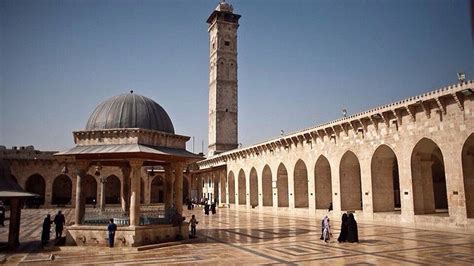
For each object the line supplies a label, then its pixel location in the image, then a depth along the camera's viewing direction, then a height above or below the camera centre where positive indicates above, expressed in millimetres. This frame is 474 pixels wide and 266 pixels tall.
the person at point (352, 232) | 11602 -1408
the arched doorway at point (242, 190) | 35000 -316
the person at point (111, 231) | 10922 -1232
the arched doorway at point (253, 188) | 32906 -132
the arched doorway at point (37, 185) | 41312 +383
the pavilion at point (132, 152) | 11359 +1095
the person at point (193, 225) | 13604 -1352
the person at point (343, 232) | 11727 -1422
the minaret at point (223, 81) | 44438 +12477
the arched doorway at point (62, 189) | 42469 -92
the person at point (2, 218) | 18931 -1451
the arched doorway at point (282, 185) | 28062 +87
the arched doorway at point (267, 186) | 30484 +27
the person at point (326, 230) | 11836 -1369
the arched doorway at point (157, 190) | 48000 -327
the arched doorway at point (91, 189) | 43656 -120
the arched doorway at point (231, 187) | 37522 -35
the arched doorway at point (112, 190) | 44156 -254
